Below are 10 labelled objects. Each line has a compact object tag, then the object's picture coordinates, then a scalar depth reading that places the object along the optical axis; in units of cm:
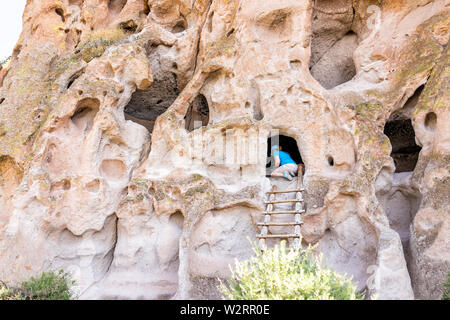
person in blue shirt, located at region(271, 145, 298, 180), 726
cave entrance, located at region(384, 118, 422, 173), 892
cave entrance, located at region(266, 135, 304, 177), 967
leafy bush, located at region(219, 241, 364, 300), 366
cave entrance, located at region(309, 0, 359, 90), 901
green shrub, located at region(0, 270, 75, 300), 508
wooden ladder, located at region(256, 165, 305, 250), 559
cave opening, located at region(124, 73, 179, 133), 949
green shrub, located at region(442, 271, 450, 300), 448
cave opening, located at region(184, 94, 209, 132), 948
